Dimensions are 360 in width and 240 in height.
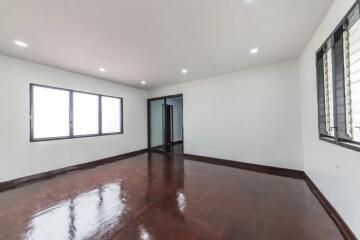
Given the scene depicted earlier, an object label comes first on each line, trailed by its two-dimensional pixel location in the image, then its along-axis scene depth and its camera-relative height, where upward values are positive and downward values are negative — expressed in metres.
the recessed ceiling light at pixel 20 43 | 2.55 +1.41
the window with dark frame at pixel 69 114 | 3.53 +0.25
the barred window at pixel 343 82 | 1.52 +0.43
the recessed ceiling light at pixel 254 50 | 2.94 +1.41
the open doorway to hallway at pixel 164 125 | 6.51 -0.16
